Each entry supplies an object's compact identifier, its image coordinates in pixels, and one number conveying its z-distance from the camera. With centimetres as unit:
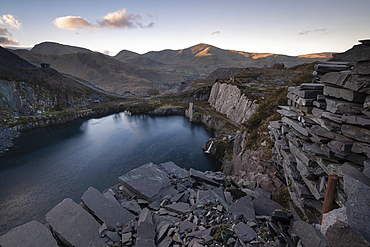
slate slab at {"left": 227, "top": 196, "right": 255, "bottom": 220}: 791
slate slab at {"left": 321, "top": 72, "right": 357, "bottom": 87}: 527
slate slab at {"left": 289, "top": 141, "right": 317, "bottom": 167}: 700
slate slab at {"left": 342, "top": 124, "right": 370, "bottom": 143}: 473
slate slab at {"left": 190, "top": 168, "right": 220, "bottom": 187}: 1304
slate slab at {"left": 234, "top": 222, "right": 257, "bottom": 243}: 594
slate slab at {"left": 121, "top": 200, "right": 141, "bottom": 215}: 962
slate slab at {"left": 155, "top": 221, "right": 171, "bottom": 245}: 672
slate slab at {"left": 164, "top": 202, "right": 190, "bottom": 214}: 881
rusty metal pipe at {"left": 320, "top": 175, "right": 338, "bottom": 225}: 548
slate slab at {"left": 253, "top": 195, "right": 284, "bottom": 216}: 872
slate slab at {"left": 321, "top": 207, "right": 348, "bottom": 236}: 475
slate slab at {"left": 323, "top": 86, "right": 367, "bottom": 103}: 502
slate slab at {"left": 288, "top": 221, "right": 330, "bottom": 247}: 485
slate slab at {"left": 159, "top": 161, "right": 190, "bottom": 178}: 1378
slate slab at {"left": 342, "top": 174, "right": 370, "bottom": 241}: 424
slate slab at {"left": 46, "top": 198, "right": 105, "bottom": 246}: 739
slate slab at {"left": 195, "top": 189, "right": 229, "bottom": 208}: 911
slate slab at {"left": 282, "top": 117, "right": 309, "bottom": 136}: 764
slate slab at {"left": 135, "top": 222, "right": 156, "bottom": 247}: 651
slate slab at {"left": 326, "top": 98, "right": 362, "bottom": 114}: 509
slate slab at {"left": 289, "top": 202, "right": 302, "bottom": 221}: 669
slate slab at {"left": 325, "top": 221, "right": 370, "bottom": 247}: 402
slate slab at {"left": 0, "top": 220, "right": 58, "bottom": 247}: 719
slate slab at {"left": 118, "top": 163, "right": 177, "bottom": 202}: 1078
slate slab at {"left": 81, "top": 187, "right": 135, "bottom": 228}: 861
